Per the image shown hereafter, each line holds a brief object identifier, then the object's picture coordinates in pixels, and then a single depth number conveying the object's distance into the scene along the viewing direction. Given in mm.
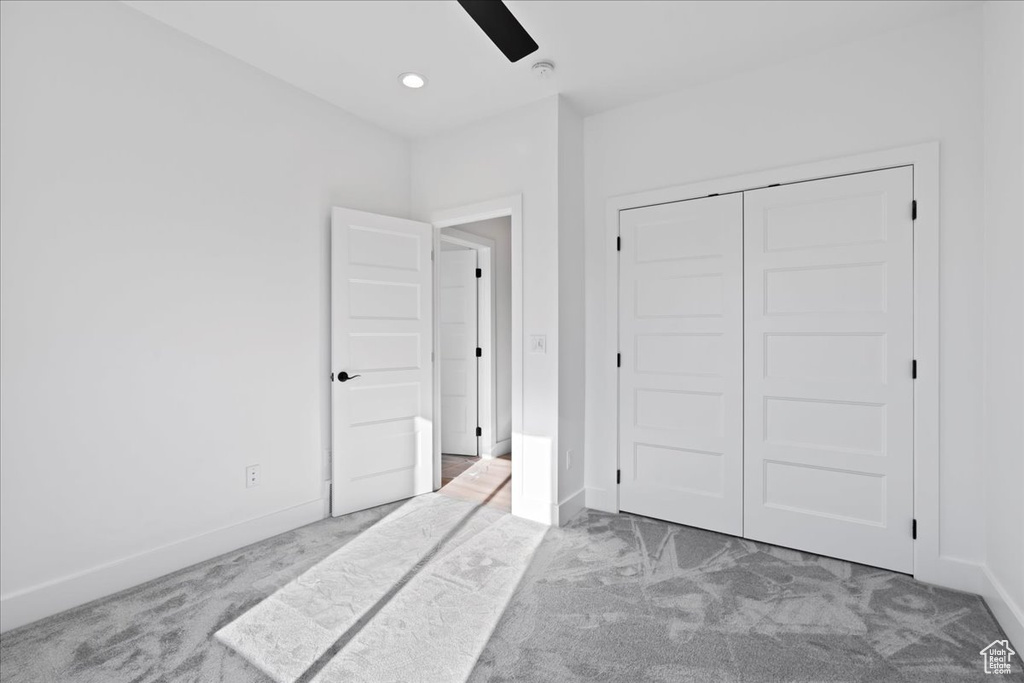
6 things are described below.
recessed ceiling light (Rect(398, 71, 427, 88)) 2842
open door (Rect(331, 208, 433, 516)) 3150
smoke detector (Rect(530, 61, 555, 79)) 2691
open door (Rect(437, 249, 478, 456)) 4656
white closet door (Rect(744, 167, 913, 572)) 2367
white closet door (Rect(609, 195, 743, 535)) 2818
